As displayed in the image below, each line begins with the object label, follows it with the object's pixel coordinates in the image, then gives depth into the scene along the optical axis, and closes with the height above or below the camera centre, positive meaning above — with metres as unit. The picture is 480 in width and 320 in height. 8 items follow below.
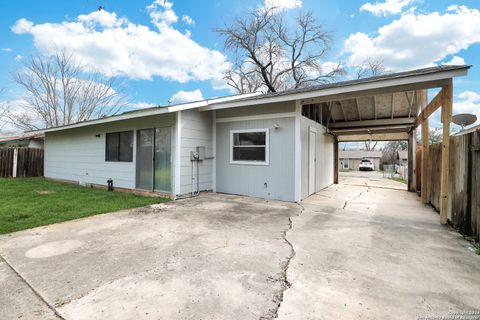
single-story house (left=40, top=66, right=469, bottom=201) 6.46 +0.69
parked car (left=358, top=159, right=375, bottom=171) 31.38 -0.23
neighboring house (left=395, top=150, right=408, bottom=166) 32.86 +1.11
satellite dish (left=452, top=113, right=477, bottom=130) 5.03 +0.97
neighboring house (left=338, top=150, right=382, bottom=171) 36.78 +0.93
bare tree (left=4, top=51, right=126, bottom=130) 18.89 +5.69
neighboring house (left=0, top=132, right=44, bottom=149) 15.20 +1.34
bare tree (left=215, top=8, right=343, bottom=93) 19.69 +9.55
